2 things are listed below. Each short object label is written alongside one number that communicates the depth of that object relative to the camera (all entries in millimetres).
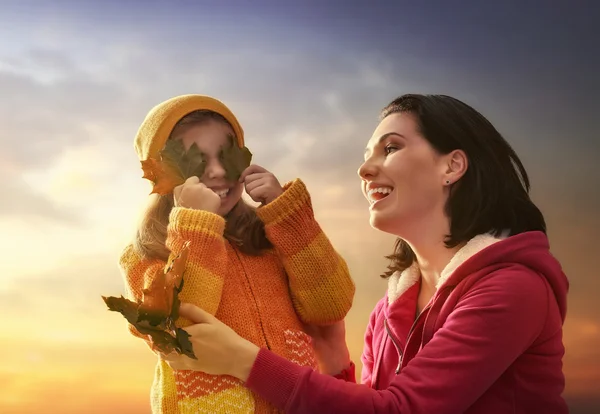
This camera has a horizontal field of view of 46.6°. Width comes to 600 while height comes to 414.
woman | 1579
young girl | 1618
